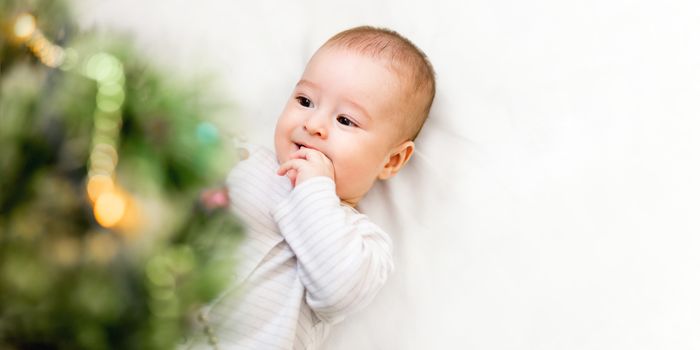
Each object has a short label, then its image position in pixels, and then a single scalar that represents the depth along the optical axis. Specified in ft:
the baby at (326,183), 3.03
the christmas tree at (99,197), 1.32
